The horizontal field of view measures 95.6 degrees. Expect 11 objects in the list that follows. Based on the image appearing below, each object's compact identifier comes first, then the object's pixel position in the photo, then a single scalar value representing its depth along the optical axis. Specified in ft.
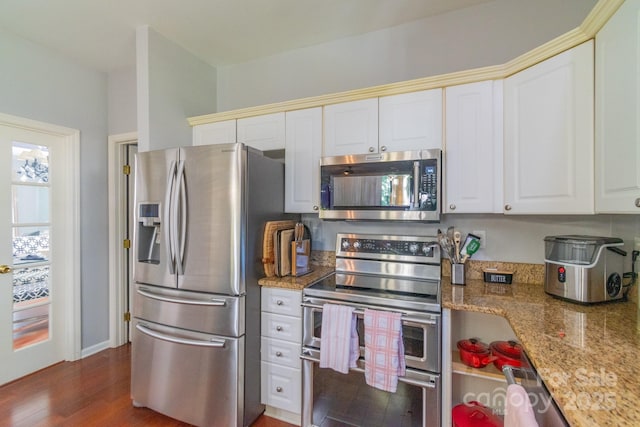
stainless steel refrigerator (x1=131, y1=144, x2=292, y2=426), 5.83
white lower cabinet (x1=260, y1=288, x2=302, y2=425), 6.07
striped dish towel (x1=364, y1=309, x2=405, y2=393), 5.07
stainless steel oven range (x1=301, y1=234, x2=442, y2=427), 5.01
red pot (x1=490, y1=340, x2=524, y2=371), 5.33
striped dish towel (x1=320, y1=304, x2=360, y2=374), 5.42
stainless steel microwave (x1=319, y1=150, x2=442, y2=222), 5.92
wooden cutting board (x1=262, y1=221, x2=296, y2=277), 6.43
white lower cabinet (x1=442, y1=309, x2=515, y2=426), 6.19
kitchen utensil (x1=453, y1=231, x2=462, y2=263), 6.26
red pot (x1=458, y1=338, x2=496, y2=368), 5.46
